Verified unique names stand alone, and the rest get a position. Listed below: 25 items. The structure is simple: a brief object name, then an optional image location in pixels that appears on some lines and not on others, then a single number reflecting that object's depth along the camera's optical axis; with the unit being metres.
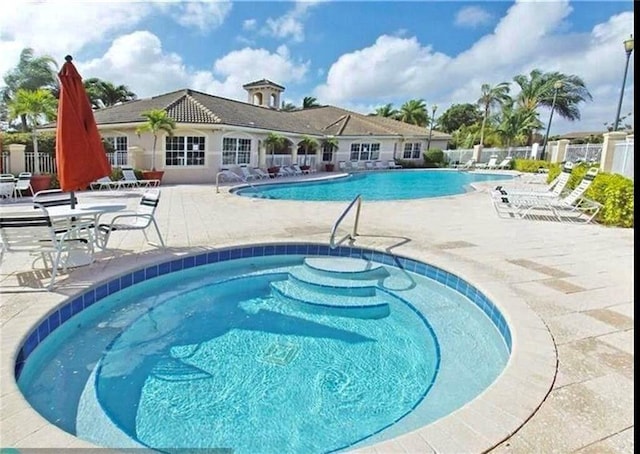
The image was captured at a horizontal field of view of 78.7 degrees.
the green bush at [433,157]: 33.56
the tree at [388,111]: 43.95
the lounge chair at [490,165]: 31.47
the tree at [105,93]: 34.22
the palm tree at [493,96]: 34.53
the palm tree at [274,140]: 22.17
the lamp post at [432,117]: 33.03
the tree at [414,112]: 41.72
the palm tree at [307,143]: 25.69
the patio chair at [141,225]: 5.89
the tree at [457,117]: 52.84
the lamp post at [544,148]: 30.15
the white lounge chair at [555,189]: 10.58
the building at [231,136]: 18.45
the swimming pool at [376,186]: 15.84
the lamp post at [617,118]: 16.29
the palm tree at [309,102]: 49.09
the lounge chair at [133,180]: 15.37
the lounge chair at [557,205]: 10.09
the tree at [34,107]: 12.84
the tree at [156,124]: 16.27
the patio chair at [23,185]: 11.75
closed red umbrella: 5.05
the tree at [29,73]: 28.23
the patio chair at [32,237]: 4.43
